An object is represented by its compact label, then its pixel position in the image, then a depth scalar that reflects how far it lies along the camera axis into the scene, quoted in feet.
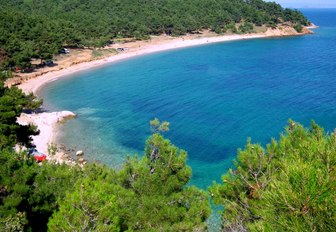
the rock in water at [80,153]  111.96
